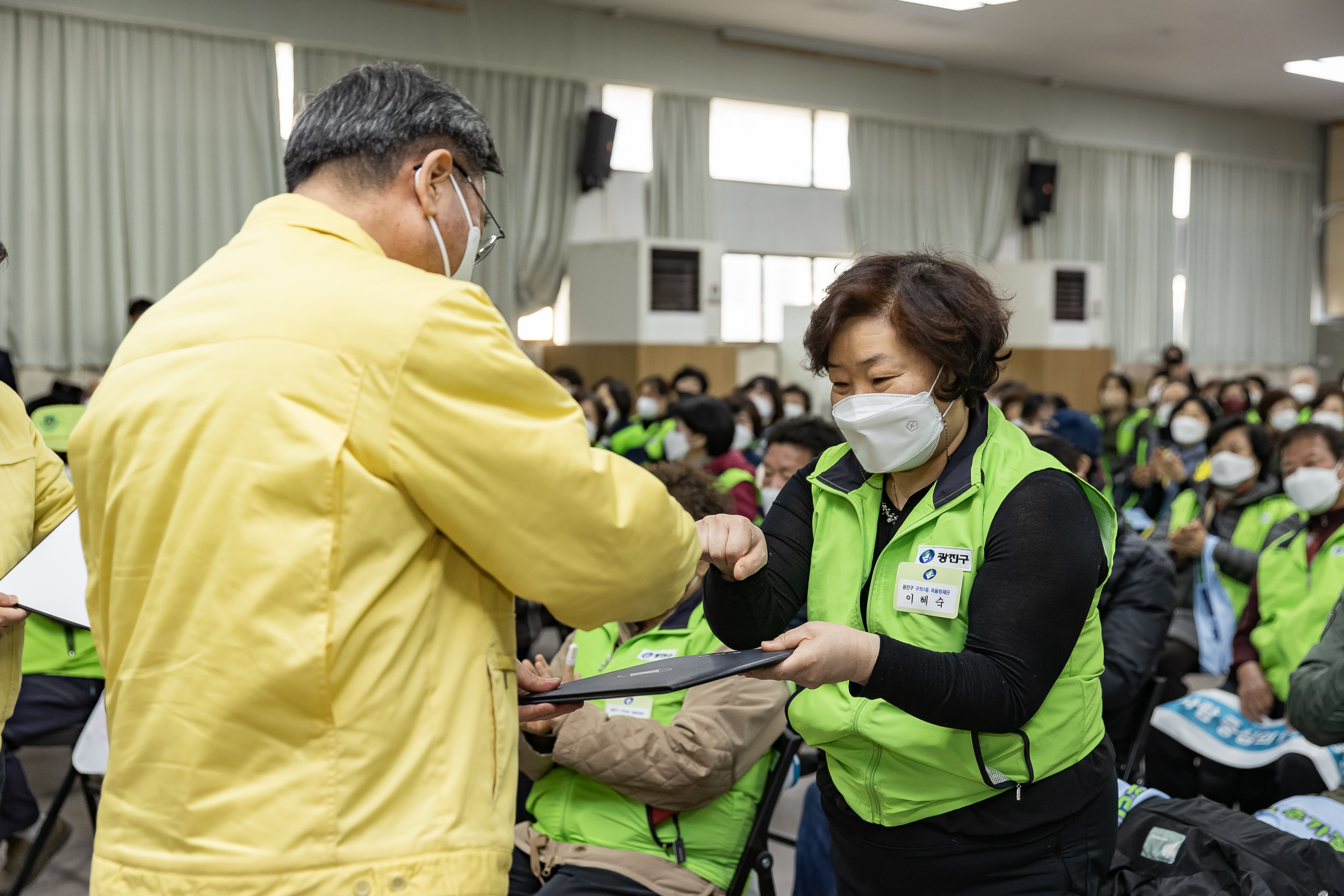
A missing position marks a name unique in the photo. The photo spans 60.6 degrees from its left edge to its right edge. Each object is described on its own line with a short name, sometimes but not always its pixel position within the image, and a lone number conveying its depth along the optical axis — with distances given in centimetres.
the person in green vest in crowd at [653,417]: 604
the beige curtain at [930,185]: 1235
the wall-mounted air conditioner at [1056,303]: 1247
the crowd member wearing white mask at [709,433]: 491
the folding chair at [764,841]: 218
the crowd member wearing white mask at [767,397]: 761
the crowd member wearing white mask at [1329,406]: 600
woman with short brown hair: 133
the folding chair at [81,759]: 275
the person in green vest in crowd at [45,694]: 299
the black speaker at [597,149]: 1046
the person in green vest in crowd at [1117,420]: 796
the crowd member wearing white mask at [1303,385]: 1040
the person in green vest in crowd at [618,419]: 633
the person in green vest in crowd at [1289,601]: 288
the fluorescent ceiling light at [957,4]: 1002
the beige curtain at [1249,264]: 1507
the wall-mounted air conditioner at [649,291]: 1002
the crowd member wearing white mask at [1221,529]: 358
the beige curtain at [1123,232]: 1386
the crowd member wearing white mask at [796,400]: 827
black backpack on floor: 182
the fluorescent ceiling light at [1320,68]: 1241
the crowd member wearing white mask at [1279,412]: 686
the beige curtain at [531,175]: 1022
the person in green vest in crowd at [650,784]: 206
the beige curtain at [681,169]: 1117
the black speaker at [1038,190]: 1330
